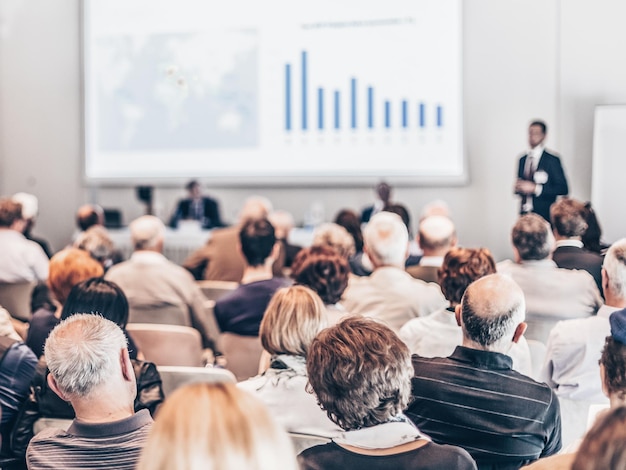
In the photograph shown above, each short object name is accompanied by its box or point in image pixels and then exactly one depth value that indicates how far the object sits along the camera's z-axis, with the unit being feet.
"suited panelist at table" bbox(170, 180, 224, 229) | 28.27
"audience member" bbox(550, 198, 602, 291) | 15.58
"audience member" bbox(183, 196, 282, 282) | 19.84
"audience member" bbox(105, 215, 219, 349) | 15.53
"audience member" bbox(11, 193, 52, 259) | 20.16
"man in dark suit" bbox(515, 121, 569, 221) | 24.70
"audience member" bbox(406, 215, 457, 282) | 16.21
